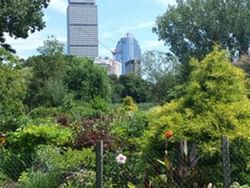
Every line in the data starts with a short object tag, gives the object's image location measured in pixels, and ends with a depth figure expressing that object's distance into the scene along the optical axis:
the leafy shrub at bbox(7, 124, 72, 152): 10.36
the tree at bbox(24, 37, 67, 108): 35.31
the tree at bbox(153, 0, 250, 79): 44.11
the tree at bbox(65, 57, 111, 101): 33.02
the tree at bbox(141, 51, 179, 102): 42.81
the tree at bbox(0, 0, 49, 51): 22.32
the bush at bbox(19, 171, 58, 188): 7.51
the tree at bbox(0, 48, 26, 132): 17.63
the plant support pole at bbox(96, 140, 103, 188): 5.58
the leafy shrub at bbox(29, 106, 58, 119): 21.89
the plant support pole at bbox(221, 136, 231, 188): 5.13
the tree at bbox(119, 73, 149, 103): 52.70
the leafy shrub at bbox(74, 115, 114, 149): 9.48
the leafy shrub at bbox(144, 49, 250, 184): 6.27
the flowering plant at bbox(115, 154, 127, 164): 6.26
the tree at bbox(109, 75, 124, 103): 51.93
